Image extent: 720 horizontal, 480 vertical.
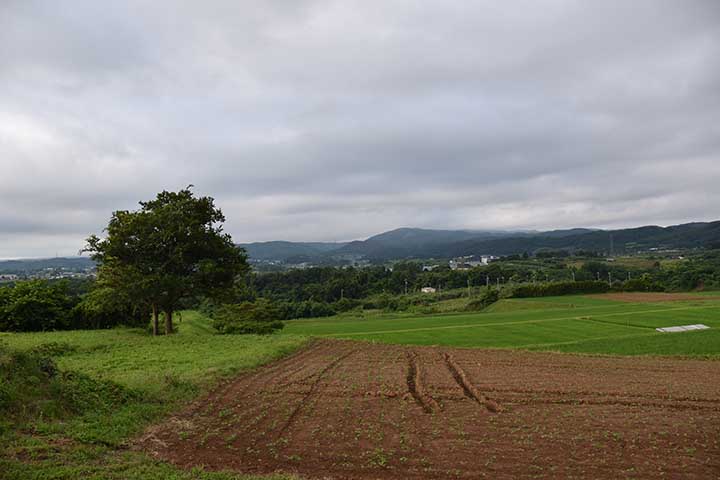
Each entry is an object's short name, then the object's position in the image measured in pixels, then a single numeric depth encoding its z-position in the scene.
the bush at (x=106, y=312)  26.69
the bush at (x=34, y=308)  27.14
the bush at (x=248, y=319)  35.84
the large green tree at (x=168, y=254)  26.27
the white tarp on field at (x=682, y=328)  36.34
